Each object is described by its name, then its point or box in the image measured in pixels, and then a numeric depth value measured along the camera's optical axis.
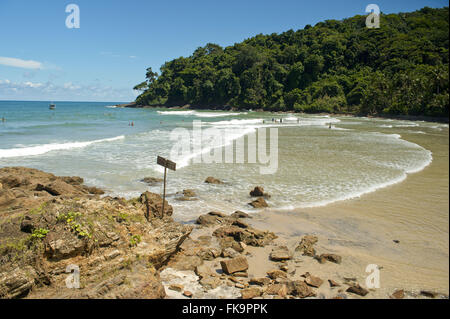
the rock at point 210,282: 5.15
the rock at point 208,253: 6.34
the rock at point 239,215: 8.86
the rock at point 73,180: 12.07
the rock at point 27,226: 4.53
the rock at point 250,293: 4.77
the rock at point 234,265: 5.62
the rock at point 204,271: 5.49
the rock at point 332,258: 6.08
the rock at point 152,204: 6.90
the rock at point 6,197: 7.52
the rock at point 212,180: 12.73
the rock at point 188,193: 10.97
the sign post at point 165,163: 7.07
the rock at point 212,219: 8.32
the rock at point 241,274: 5.59
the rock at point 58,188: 9.56
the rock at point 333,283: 5.16
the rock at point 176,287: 4.97
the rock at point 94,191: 10.96
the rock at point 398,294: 4.34
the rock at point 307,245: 6.49
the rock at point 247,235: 7.04
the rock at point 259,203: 9.75
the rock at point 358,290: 4.77
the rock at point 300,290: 4.86
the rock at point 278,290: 4.87
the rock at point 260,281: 5.24
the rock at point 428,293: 4.06
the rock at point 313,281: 5.21
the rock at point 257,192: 10.77
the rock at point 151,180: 12.72
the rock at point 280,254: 6.24
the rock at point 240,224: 7.93
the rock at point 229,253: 6.46
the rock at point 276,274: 5.53
